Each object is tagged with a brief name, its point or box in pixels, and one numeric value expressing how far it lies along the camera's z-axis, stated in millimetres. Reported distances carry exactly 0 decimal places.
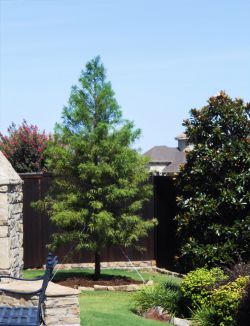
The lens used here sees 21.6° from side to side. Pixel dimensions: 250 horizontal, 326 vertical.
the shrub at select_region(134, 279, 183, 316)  10242
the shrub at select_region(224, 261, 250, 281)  9523
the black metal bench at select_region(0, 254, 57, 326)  6391
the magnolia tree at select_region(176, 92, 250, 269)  10562
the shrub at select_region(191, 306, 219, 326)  9000
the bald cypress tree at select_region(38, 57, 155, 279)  12805
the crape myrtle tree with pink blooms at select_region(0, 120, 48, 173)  21953
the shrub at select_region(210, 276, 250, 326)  8516
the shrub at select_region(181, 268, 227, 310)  9484
